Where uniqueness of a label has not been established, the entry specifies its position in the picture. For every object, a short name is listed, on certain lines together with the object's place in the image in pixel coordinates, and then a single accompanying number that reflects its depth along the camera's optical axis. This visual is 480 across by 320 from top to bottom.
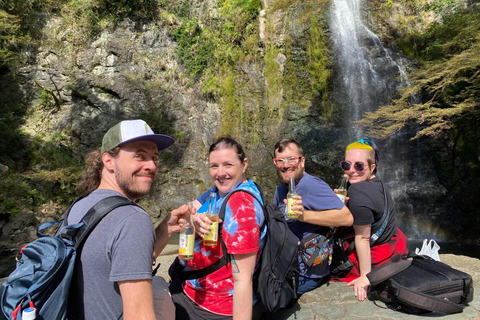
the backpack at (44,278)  1.35
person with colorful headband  2.92
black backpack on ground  2.48
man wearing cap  1.45
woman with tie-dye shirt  2.09
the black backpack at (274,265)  2.29
